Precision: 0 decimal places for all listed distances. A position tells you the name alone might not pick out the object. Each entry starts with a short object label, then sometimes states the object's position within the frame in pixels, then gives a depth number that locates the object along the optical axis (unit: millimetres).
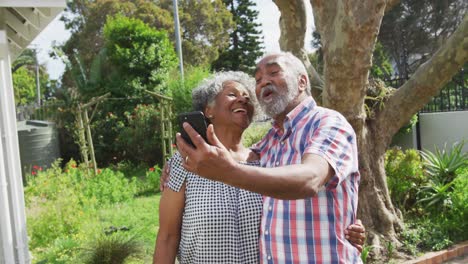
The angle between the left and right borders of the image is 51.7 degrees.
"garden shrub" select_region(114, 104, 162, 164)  13422
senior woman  2221
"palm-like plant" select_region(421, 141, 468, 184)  6508
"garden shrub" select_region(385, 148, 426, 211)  6379
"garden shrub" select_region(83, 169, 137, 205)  8109
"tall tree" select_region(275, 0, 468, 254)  4418
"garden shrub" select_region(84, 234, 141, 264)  3846
